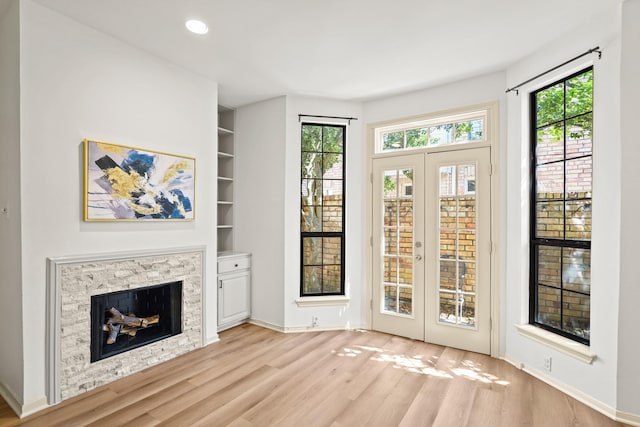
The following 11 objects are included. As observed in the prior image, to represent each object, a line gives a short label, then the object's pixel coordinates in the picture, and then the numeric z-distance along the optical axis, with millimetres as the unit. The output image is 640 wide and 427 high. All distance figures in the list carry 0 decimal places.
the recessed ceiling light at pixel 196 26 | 2518
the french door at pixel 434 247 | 3426
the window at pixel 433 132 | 3502
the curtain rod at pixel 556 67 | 2400
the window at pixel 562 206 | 2615
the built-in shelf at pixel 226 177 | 4484
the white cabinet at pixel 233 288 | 3910
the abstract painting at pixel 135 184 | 2605
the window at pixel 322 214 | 4145
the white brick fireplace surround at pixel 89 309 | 2398
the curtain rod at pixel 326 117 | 4047
